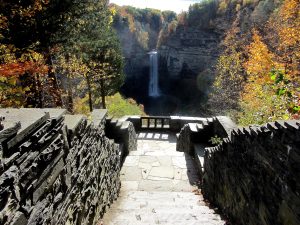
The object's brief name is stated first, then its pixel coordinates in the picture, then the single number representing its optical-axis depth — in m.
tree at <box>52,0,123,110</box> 10.09
